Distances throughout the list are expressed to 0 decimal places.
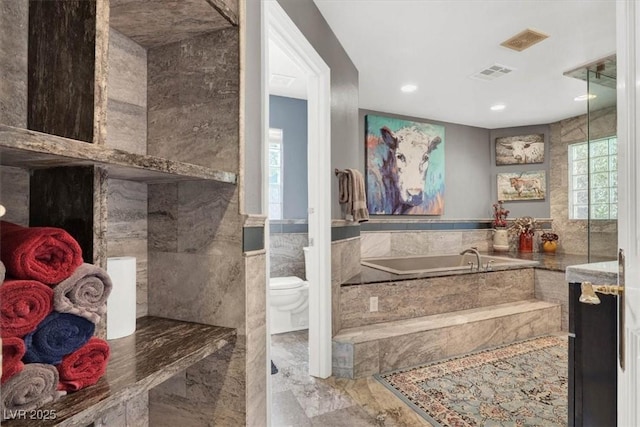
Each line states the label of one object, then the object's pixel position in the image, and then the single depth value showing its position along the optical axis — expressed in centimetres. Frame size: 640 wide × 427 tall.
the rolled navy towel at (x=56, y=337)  52
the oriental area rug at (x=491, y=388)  189
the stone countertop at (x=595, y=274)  123
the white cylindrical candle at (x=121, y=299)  86
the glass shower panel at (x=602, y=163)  174
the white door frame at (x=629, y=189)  75
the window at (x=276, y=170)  393
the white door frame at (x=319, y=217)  231
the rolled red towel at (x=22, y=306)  48
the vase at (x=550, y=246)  480
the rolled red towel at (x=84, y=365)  57
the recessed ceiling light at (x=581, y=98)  390
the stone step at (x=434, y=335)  236
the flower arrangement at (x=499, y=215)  509
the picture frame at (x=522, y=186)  497
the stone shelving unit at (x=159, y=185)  67
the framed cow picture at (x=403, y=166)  432
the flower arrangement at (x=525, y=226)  496
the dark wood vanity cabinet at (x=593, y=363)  119
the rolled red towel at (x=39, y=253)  52
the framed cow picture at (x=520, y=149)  500
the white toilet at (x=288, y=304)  312
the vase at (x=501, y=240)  496
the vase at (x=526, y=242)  494
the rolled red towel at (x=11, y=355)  47
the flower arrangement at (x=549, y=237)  485
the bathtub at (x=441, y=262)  332
